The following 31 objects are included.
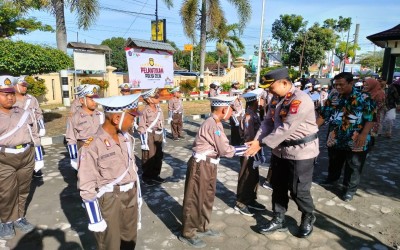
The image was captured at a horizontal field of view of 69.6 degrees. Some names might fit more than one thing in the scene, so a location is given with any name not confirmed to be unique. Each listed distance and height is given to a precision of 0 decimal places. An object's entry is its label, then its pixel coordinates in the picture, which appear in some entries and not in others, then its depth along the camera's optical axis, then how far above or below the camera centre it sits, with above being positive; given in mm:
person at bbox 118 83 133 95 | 7420 -444
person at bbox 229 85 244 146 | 6717 -1096
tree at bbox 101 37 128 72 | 62384 +3507
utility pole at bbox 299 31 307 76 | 34653 +3324
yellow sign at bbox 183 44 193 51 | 36750 +3451
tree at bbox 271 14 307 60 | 37562 +6380
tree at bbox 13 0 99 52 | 12414 +2657
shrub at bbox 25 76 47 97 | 12617 -775
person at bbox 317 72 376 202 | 4418 -695
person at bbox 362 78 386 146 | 5941 -159
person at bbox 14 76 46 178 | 5434 -660
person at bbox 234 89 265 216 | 4285 -1412
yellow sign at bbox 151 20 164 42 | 19047 +2793
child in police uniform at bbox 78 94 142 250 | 2438 -900
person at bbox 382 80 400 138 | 8992 -805
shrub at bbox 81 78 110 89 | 14348 -567
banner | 9336 +168
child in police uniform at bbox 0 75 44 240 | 3564 -1206
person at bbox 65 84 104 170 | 4801 -870
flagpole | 21575 +1046
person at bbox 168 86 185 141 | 9070 -1302
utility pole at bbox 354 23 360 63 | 45250 +7183
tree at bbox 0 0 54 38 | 17462 +2943
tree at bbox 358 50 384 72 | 61938 +4377
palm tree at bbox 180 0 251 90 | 19594 +4059
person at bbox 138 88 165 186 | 5371 -1205
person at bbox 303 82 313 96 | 11591 -391
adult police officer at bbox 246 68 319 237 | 3311 -783
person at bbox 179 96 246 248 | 3367 -1049
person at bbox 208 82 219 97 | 10489 -497
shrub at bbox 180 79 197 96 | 19906 -846
